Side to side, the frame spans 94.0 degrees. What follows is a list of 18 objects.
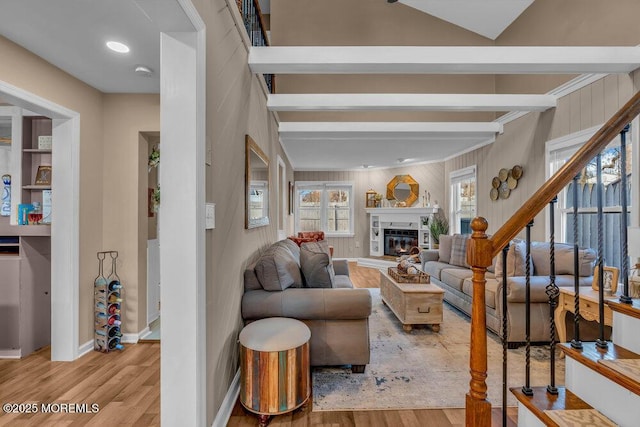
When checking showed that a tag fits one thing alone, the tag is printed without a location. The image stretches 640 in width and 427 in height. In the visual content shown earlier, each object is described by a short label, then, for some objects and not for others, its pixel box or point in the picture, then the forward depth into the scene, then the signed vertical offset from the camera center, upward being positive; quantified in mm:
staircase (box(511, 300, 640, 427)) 1144 -715
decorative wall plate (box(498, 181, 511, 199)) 4461 +351
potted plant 6340 -318
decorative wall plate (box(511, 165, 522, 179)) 4181 +595
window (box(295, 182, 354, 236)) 7941 +168
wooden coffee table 3150 -996
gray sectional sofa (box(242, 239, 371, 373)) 2219 -716
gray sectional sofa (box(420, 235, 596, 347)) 2768 -765
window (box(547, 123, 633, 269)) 2936 +158
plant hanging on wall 3225 +586
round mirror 7270 +580
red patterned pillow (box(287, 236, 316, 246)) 4898 -462
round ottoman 1727 -952
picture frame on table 2289 -500
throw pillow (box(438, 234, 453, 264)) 4728 -557
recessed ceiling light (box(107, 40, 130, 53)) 2057 +1160
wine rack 2768 -956
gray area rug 2023 -1274
